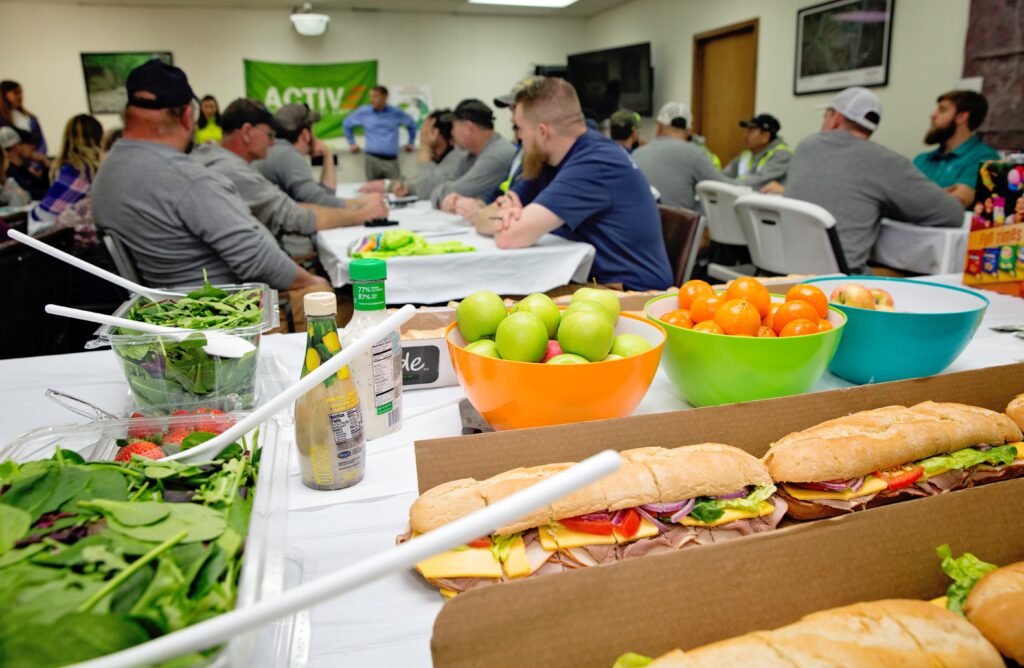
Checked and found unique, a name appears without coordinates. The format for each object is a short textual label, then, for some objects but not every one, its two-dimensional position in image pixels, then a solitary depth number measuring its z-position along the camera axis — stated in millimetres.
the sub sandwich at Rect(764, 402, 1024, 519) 750
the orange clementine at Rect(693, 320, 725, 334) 993
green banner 9000
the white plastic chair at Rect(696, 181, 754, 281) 3586
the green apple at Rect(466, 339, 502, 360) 947
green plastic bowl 954
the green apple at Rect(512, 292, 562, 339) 995
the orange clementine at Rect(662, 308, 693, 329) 1063
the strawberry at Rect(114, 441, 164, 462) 708
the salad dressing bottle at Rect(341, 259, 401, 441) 944
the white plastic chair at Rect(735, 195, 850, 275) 2514
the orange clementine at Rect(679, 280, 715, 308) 1133
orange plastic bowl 874
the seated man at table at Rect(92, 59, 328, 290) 2227
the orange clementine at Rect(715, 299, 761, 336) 988
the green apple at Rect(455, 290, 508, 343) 992
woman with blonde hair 3805
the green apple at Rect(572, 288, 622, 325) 1074
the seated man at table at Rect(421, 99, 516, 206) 4242
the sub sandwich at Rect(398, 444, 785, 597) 658
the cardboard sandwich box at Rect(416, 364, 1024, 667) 518
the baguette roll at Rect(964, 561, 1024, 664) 548
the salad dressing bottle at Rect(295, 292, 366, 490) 799
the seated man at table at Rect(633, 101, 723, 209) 4508
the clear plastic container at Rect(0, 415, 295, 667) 487
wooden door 7004
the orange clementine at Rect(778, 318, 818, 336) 977
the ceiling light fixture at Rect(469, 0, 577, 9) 8177
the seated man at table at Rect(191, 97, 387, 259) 3309
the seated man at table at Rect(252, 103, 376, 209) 4160
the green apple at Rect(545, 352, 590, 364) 900
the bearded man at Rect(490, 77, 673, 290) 2520
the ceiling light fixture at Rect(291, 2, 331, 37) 8102
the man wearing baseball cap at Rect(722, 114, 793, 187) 5512
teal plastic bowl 1068
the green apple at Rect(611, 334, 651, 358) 941
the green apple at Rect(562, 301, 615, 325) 967
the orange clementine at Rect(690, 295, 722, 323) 1053
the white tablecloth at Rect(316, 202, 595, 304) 2480
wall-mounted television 8477
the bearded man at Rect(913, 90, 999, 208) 4203
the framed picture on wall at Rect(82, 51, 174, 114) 8438
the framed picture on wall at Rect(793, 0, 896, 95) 5227
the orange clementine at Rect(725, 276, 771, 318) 1088
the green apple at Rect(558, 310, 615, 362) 912
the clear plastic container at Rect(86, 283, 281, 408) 974
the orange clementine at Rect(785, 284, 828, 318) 1081
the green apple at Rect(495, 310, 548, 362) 906
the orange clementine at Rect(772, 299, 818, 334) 1009
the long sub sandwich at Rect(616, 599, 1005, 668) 508
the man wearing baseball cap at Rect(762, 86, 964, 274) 2900
